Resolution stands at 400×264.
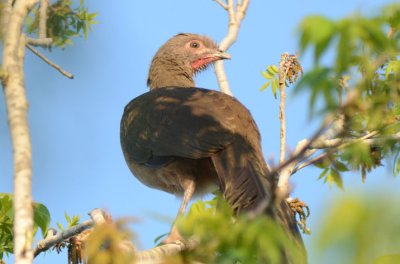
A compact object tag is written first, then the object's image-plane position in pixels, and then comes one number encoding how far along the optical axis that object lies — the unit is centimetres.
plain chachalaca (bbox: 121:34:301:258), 1037
